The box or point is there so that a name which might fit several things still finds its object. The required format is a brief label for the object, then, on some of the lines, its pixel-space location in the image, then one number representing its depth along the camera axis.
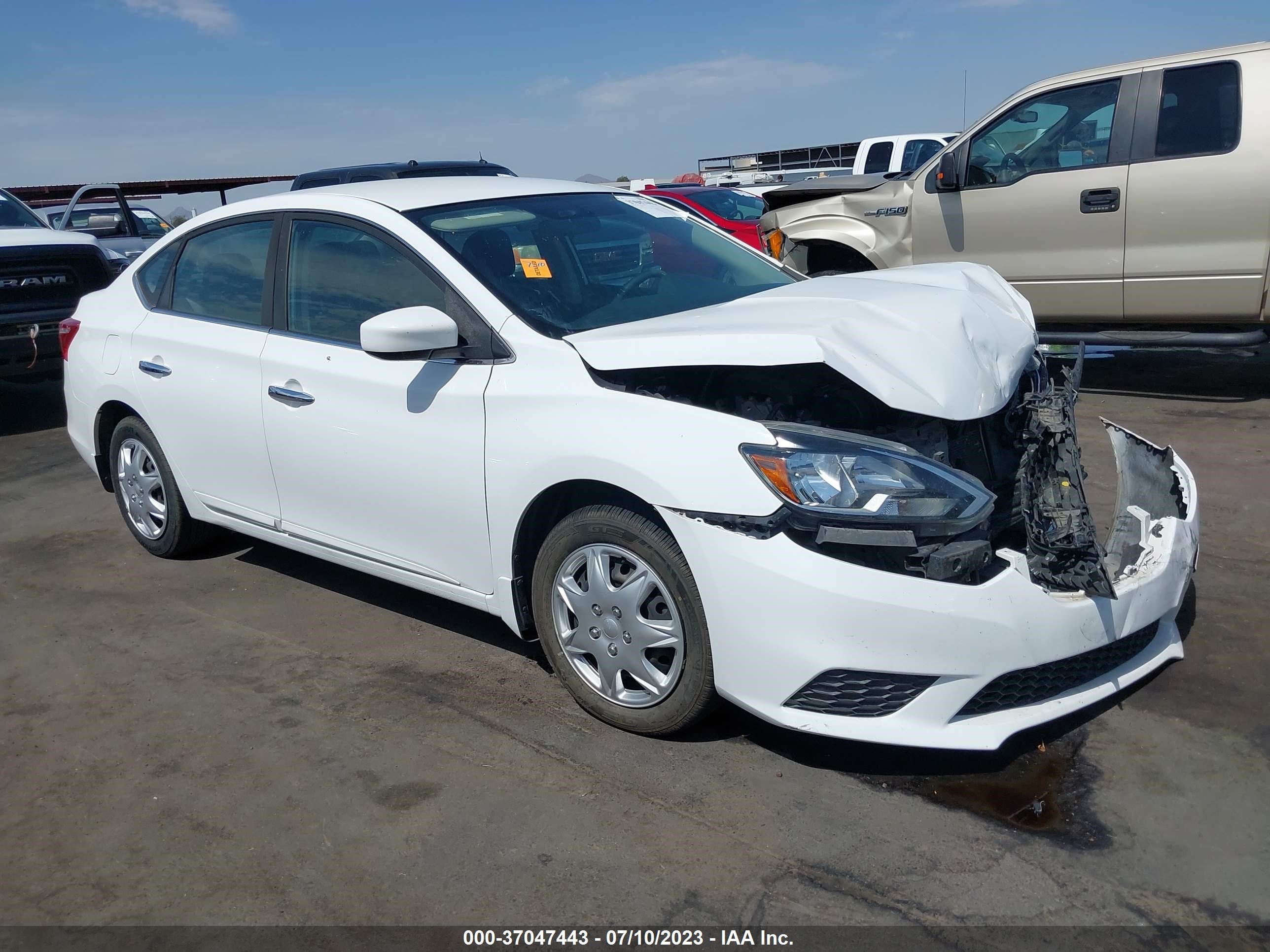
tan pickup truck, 6.55
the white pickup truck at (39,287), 8.09
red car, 14.93
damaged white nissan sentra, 2.81
